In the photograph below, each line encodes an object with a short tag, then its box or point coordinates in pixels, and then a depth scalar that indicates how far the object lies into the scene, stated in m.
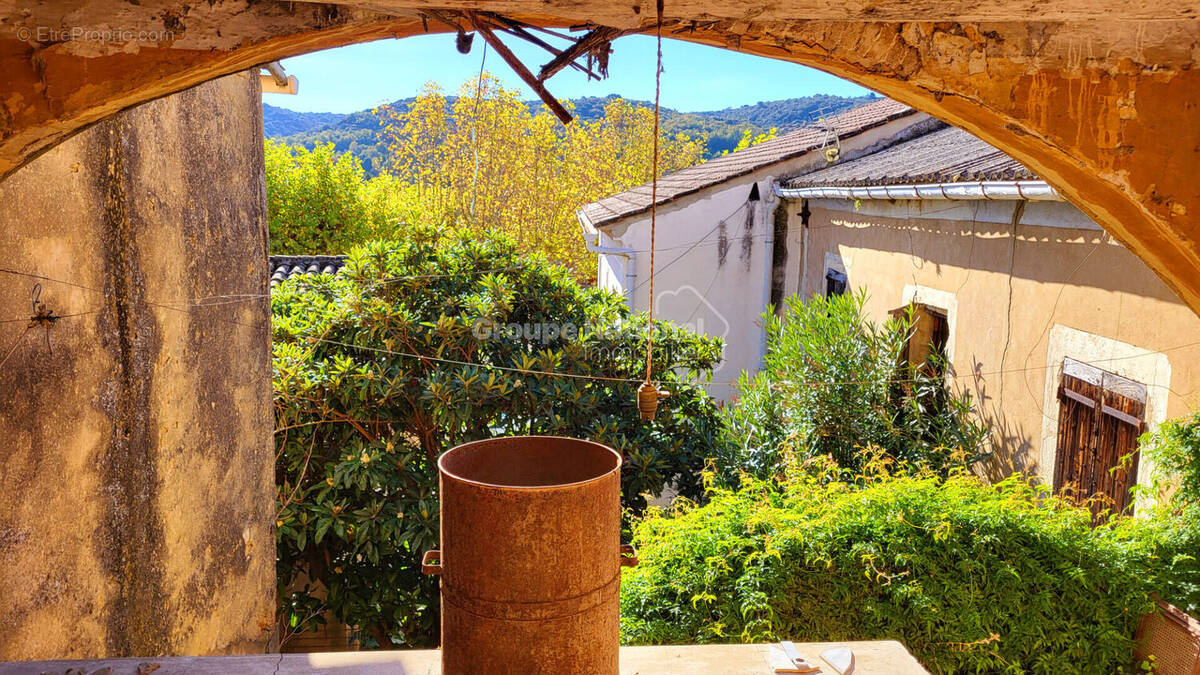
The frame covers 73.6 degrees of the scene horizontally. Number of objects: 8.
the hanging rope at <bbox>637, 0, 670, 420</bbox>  2.93
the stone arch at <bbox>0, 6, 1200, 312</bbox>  2.03
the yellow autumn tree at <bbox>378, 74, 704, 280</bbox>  22.86
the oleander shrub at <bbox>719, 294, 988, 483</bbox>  6.46
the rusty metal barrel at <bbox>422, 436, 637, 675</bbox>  1.99
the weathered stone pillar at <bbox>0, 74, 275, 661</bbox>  2.98
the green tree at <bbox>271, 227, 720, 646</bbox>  6.12
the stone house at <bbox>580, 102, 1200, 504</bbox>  4.55
